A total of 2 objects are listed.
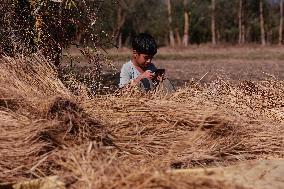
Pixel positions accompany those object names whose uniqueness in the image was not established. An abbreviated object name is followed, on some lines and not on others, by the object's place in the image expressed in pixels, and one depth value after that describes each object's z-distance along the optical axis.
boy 7.71
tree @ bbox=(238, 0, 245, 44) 66.31
